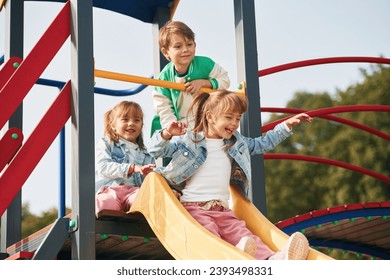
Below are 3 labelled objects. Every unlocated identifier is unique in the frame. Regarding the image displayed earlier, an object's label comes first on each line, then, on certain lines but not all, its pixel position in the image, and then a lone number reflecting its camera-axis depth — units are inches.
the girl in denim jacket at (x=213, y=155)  286.4
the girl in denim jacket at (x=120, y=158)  319.9
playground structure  276.7
